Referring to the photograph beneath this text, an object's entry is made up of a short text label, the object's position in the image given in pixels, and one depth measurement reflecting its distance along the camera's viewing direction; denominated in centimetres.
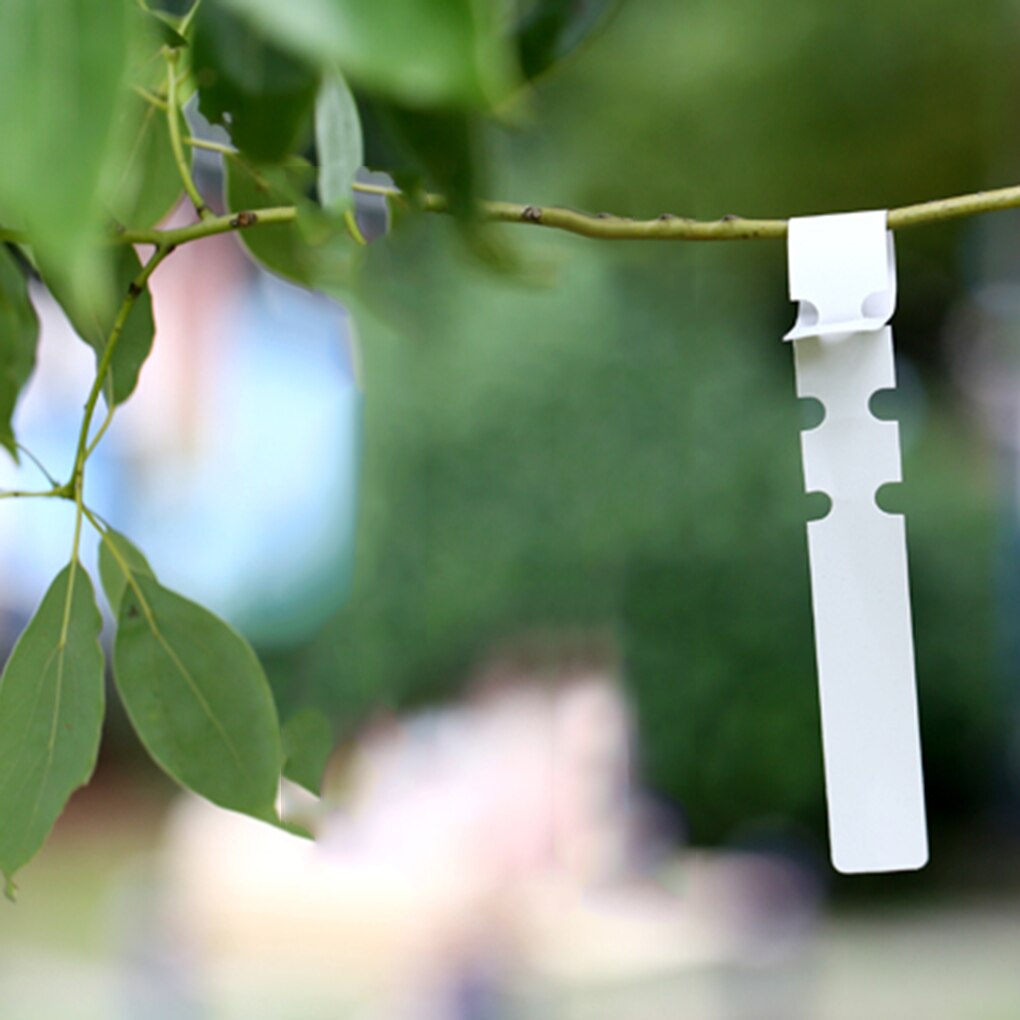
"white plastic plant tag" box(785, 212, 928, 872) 87
